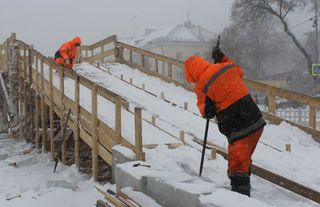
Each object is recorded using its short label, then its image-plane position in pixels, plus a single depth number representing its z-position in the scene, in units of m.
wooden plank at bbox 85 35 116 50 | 20.42
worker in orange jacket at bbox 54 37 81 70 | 13.92
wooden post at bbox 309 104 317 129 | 9.55
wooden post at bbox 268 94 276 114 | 10.40
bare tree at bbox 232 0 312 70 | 36.28
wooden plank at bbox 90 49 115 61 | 20.41
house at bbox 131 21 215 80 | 68.88
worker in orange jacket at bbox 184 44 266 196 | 5.15
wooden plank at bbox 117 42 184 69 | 14.67
